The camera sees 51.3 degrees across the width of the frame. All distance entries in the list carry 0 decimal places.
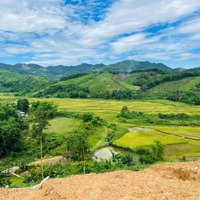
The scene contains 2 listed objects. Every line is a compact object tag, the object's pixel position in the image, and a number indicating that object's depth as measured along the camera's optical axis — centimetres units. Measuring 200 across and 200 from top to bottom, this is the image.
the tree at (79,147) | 3943
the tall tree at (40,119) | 3738
